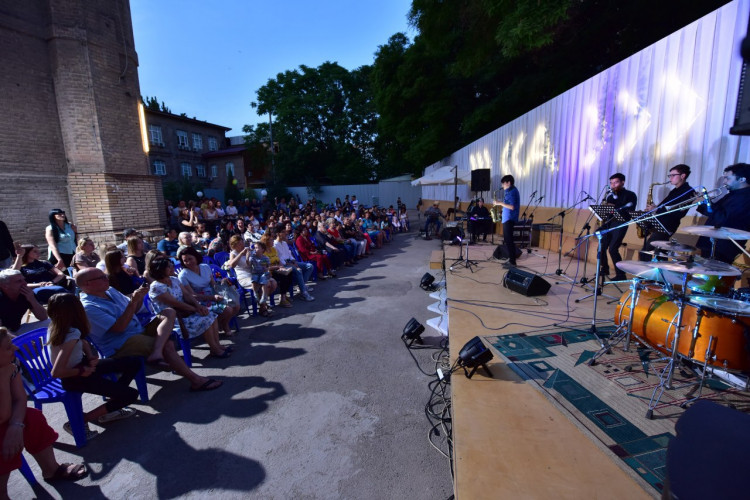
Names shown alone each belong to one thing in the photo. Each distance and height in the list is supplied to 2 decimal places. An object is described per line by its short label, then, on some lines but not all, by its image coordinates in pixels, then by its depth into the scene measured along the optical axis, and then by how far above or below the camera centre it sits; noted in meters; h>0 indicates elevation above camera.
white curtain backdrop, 4.45 +1.34
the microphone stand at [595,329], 3.20 -1.33
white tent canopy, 13.52 +0.88
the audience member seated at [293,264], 6.51 -1.26
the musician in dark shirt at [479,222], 9.86 -0.70
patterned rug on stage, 2.02 -1.47
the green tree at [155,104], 41.66 +12.77
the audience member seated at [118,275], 3.97 -0.85
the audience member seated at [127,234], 6.26 -0.54
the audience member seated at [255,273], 5.65 -1.20
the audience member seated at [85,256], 4.88 -0.75
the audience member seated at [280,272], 6.15 -1.27
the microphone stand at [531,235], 8.10 -0.96
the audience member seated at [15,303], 3.42 -1.00
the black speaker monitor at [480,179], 11.34 +0.66
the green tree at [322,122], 30.75 +7.52
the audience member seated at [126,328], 3.12 -1.23
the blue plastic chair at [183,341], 3.88 -1.60
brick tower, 7.81 +2.18
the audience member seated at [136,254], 5.05 -0.75
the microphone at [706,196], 2.56 -0.02
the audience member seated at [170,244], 6.54 -0.78
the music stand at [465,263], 6.77 -1.35
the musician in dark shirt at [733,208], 3.46 -0.15
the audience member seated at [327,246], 8.62 -1.16
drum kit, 2.35 -0.93
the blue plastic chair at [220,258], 6.17 -1.01
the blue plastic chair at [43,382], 2.71 -1.47
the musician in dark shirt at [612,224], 5.17 -0.41
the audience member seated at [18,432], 2.12 -1.49
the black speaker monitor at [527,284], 4.79 -1.24
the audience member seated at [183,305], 3.74 -1.17
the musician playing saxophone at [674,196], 4.26 -0.01
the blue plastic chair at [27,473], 2.33 -1.85
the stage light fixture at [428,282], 6.76 -1.66
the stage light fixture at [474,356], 2.74 -1.29
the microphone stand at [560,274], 5.68 -1.35
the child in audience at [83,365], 2.61 -1.30
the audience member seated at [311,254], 7.71 -1.23
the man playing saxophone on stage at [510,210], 6.51 -0.23
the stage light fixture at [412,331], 4.23 -1.66
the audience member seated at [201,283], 4.40 -1.05
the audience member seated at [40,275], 4.62 -0.99
